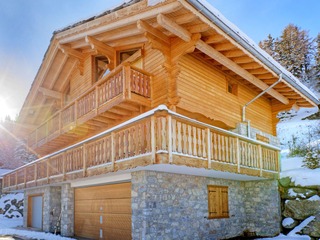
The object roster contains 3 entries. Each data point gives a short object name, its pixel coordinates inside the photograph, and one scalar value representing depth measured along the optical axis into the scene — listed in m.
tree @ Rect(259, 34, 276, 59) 30.29
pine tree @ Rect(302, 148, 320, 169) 11.66
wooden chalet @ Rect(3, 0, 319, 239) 7.11
